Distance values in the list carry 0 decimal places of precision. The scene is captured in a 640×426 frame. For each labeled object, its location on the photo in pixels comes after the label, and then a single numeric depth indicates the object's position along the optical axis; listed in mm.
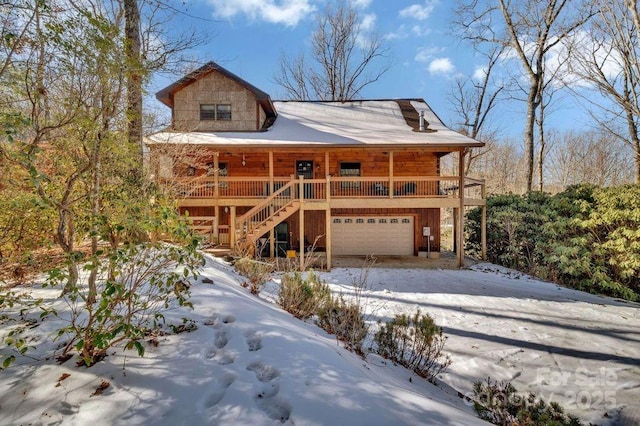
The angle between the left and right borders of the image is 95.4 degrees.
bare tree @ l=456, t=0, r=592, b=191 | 14727
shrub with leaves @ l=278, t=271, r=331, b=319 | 5266
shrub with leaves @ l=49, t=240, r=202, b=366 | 2205
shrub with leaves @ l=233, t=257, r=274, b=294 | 6212
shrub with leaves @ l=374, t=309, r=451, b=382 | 4328
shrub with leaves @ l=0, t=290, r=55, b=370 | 2398
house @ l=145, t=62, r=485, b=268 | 11586
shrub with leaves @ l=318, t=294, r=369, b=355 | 4324
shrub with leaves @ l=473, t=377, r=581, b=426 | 2934
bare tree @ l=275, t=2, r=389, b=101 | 24312
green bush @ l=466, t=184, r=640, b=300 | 8625
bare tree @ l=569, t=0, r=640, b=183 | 9000
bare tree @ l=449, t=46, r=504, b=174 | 22266
